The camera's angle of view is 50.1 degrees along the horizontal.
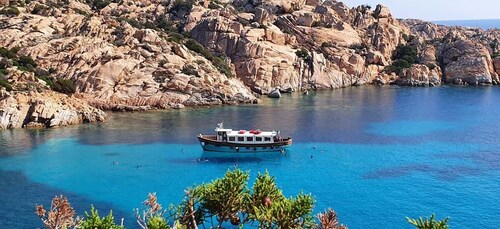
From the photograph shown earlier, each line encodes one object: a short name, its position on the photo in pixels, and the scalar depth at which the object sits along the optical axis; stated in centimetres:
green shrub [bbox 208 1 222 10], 12725
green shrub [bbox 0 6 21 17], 9881
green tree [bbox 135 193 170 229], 2610
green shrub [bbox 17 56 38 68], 8650
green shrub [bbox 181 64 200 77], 9225
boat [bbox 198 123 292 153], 6084
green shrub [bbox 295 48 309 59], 11400
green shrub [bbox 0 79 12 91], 7419
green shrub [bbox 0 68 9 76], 7944
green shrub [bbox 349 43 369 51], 12319
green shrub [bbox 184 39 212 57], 10406
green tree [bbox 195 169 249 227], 3028
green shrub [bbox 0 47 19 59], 8556
